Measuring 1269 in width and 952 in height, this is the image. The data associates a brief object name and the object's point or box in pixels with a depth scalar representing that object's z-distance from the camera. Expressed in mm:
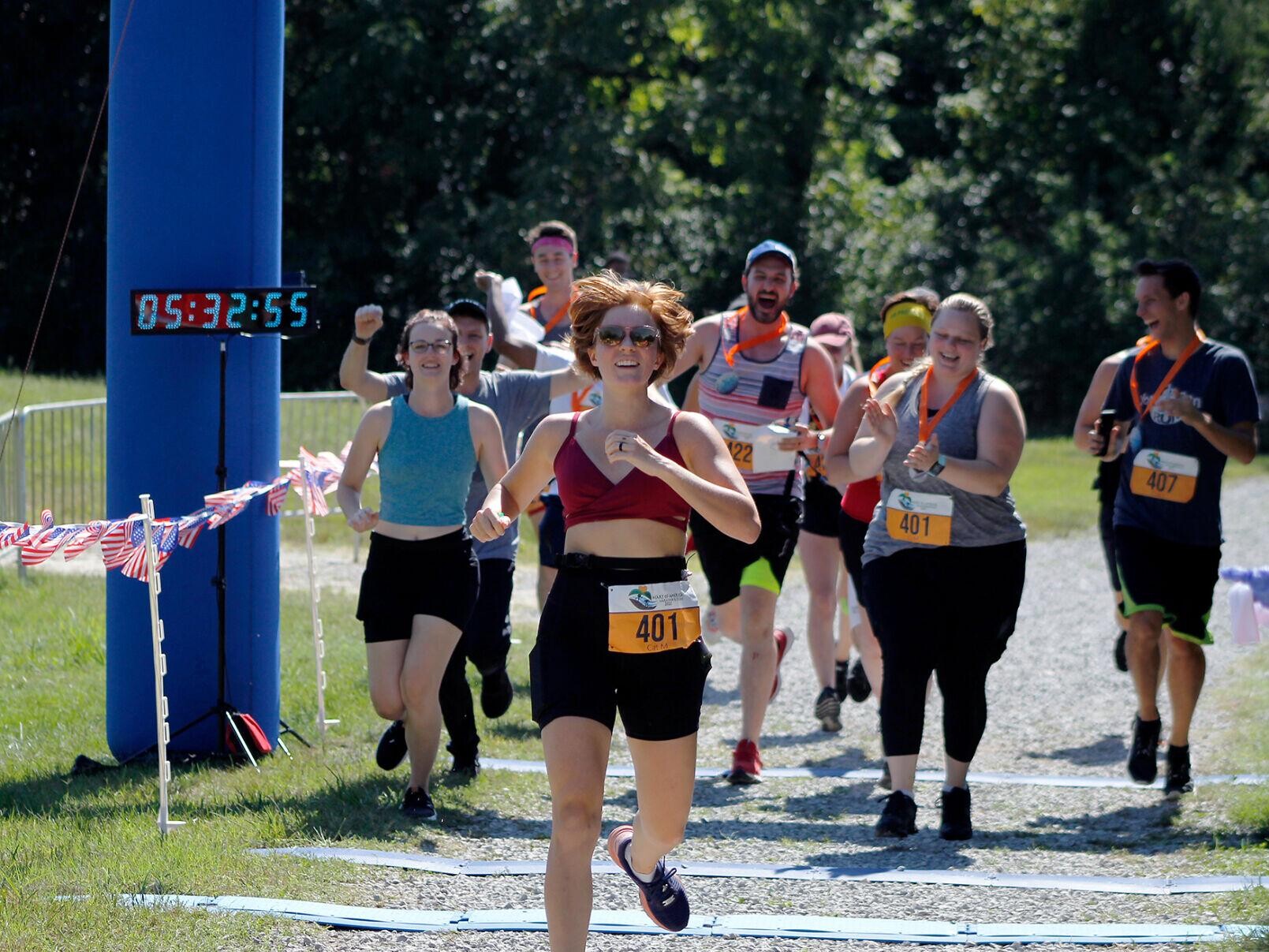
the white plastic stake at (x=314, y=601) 16047
